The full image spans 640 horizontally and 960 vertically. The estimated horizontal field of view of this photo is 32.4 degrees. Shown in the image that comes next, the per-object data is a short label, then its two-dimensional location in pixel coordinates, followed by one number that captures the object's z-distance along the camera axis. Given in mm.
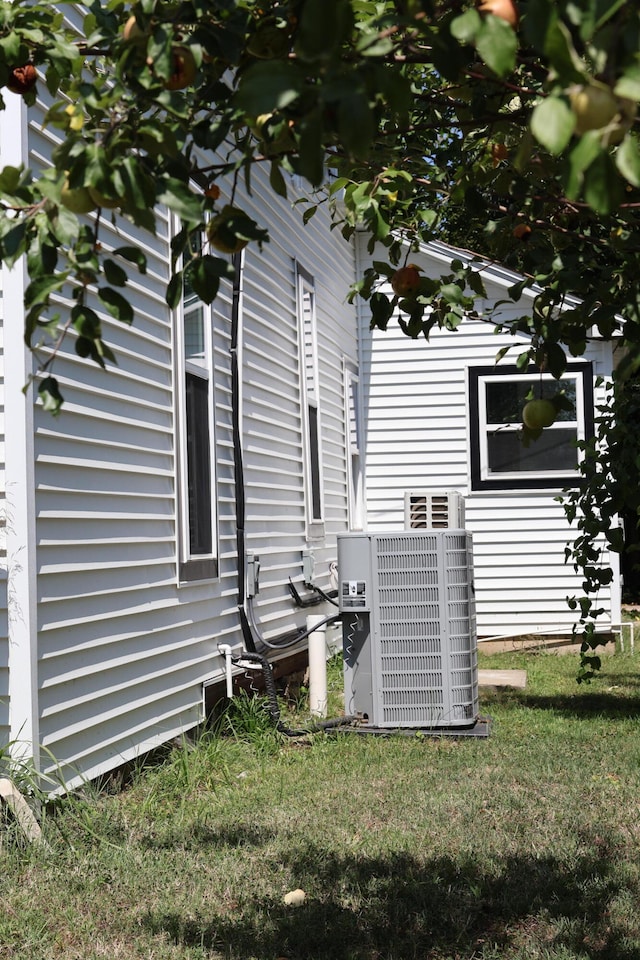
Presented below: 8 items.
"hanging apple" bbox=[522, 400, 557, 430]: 2326
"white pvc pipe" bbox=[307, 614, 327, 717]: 7914
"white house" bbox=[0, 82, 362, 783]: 4672
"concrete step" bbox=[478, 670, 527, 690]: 9321
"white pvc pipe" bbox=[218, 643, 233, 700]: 7055
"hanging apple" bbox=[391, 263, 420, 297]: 2600
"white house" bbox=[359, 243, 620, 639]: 11961
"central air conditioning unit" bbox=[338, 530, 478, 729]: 7105
